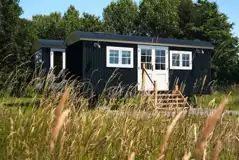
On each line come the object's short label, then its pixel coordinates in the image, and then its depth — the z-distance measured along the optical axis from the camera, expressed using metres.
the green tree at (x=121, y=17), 45.56
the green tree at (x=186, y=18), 39.81
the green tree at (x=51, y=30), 39.97
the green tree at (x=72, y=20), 39.97
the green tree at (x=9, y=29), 22.46
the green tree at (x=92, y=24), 42.84
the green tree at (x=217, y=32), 34.00
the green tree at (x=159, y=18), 41.06
